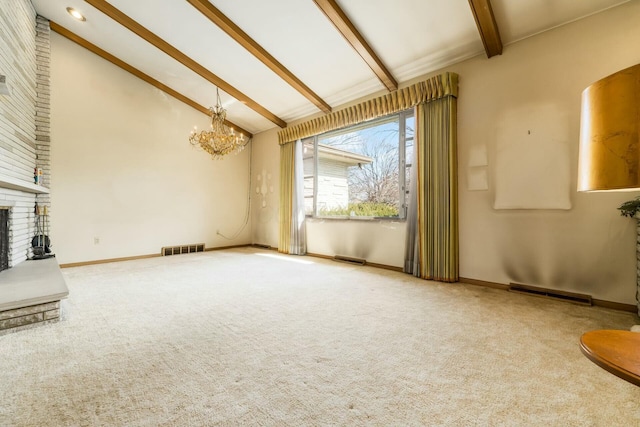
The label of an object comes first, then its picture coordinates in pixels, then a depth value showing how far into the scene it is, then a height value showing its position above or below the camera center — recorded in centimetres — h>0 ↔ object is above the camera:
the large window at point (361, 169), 418 +83
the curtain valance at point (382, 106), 348 +167
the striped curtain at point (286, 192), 562 +50
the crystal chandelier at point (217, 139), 435 +127
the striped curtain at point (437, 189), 346 +34
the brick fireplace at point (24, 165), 221 +66
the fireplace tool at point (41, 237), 369 -29
